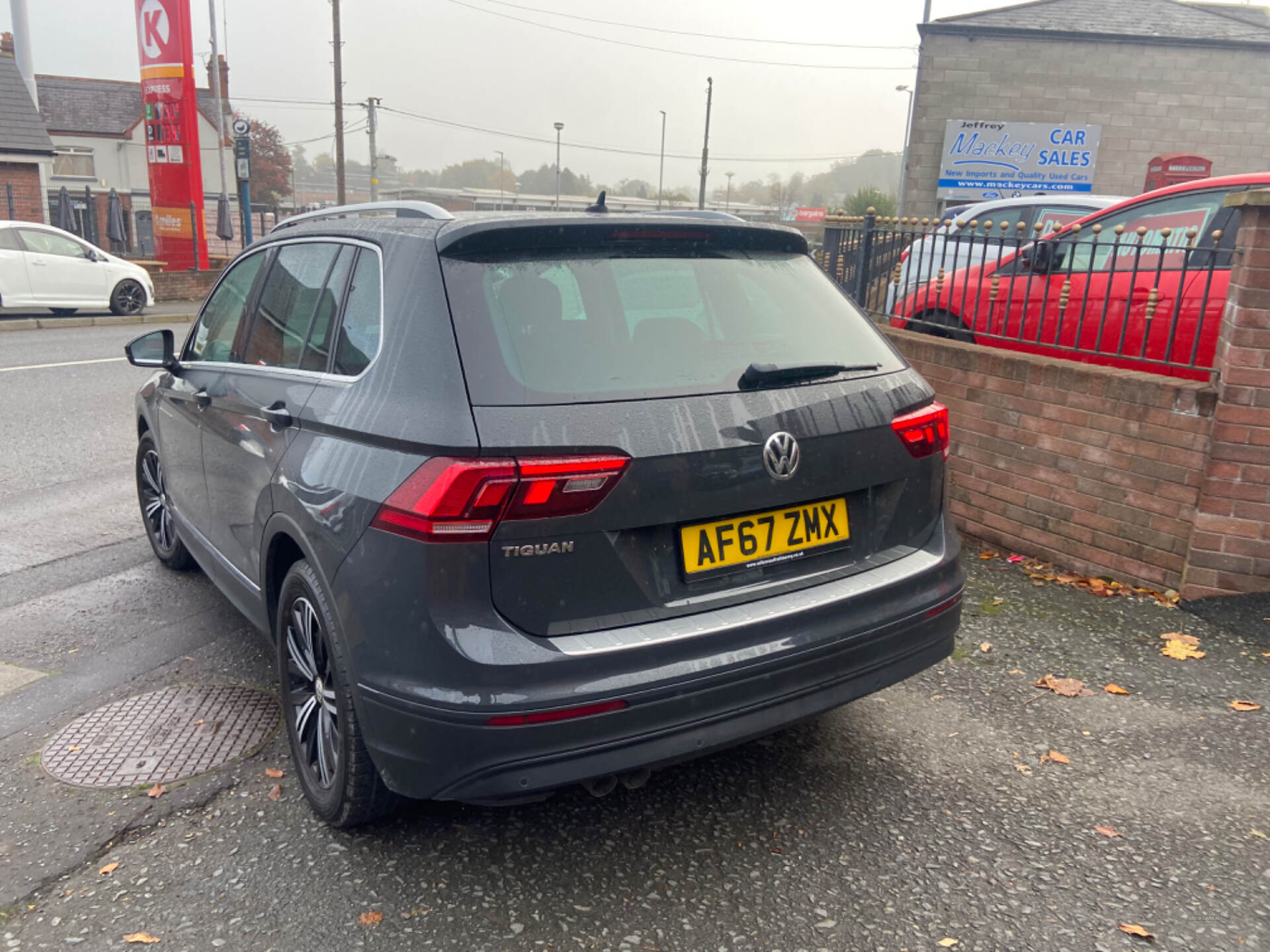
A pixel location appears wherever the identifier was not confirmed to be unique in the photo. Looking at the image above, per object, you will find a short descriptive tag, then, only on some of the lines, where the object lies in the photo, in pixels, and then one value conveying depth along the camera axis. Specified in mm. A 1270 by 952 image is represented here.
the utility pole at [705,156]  56500
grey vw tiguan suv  2250
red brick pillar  4129
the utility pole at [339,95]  42875
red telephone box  23359
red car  4730
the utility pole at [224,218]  29578
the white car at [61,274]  16125
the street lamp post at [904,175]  24784
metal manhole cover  3158
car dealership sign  24031
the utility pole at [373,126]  55312
